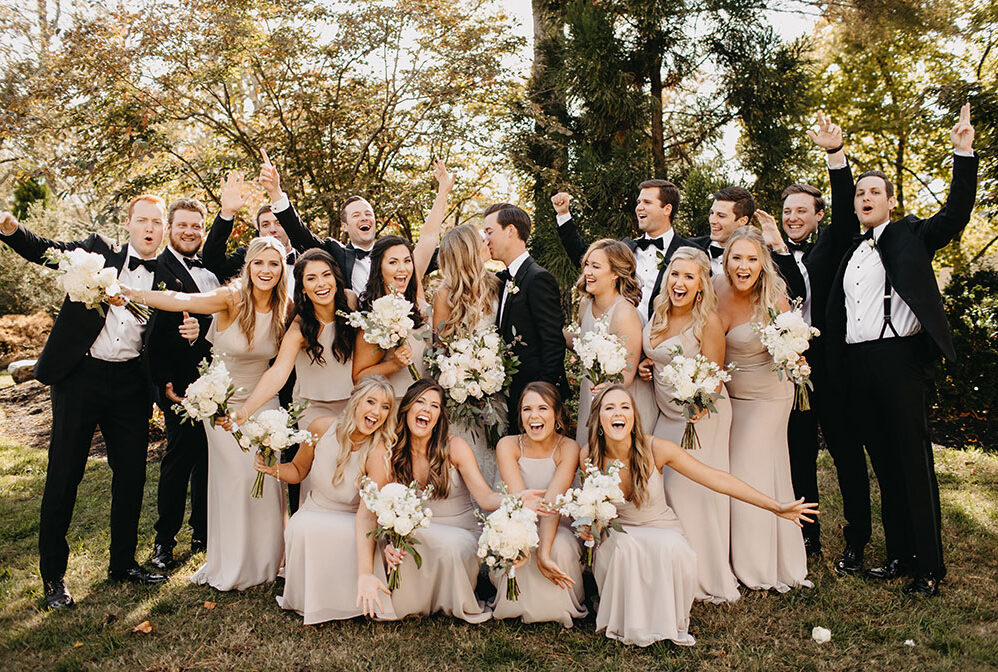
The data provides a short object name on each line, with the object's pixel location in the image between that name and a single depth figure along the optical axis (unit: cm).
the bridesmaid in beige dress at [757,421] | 481
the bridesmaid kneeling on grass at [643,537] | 414
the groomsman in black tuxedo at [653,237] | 555
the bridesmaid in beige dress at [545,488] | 432
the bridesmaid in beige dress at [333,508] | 437
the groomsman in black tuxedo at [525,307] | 500
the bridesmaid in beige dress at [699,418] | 470
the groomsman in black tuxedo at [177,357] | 530
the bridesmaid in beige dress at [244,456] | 489
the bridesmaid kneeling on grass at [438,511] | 439
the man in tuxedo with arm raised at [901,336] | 456
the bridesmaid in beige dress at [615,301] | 488
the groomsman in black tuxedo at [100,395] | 472
